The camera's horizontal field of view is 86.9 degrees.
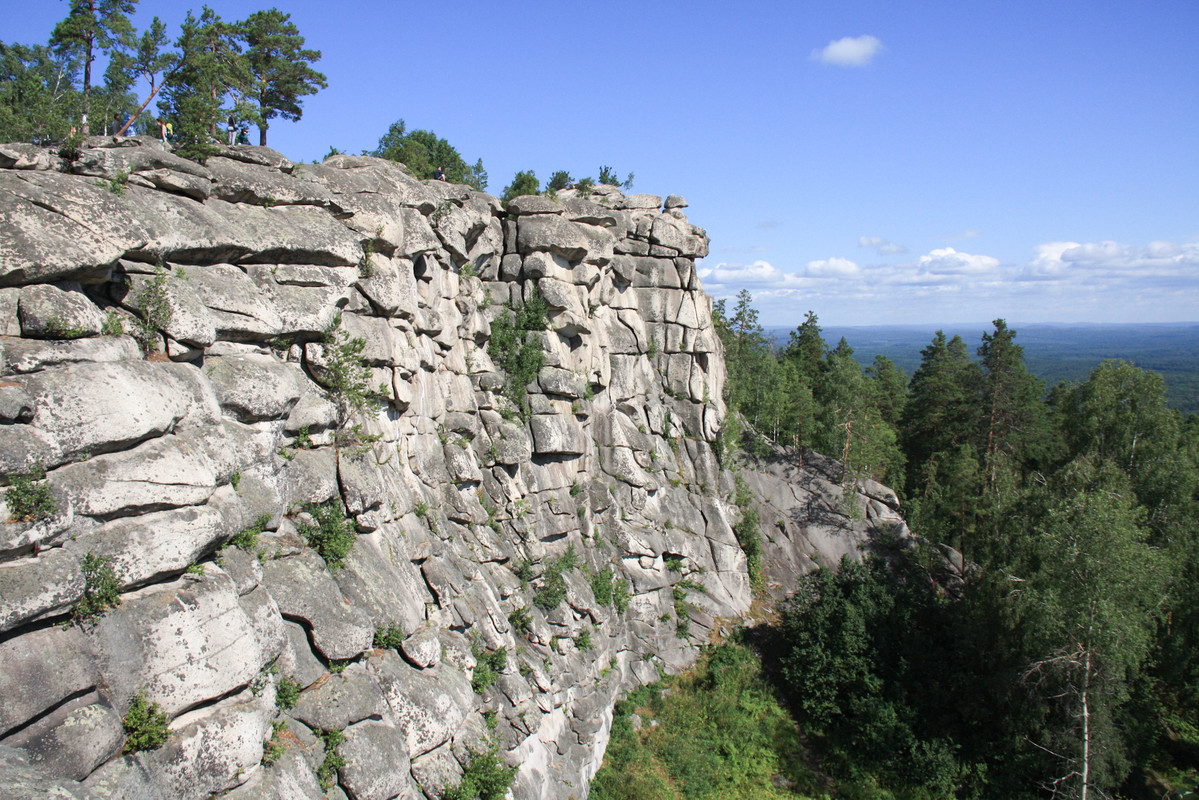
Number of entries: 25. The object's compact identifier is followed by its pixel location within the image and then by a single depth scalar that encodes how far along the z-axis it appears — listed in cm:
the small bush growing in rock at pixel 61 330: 1119
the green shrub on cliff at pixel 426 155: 2975
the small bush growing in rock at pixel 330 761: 1252
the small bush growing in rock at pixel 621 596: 2864
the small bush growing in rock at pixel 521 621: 2217
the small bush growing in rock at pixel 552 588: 2381
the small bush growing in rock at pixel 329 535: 1478
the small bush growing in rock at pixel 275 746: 1165
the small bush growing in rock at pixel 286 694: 1261
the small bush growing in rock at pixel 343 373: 1697
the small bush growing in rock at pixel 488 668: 1862
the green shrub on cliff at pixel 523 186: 3319
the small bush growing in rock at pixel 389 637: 1509
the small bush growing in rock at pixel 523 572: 2364
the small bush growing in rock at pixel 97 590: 998
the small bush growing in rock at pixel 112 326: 1226
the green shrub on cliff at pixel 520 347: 2717
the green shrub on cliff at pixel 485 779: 1602
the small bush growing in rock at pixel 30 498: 964
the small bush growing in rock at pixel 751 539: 3547
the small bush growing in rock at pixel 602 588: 2742
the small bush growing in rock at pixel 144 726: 998
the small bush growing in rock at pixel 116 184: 1328
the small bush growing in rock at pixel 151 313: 1295
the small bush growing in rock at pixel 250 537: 1288
